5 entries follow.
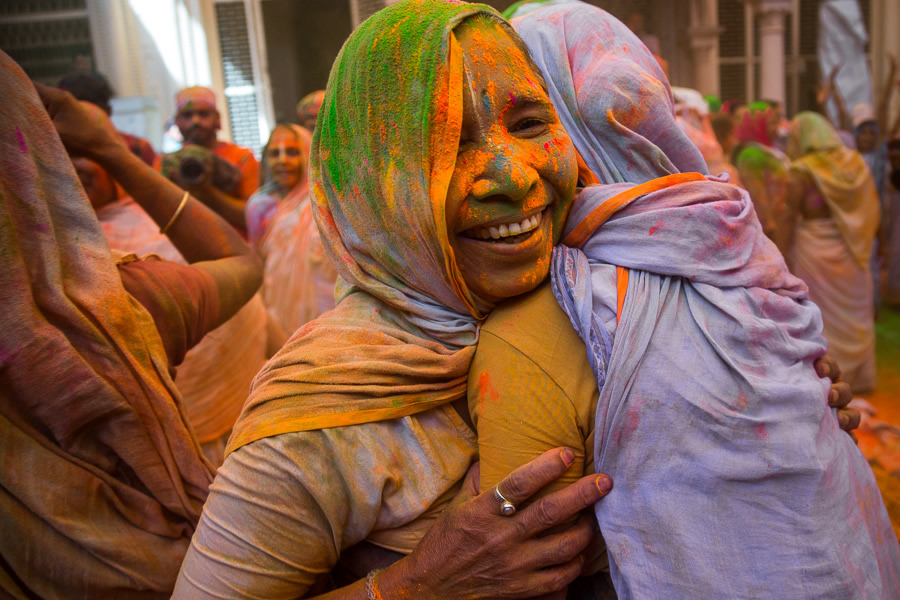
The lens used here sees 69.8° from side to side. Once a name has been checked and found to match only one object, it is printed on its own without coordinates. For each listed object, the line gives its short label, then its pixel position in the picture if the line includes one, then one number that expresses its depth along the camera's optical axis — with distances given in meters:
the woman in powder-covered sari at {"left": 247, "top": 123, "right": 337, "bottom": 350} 3.81
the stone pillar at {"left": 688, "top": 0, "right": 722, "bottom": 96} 4.74
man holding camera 3.07
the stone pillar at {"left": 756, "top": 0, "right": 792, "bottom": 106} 7.37
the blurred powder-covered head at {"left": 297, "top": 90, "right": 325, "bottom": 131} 3.59
